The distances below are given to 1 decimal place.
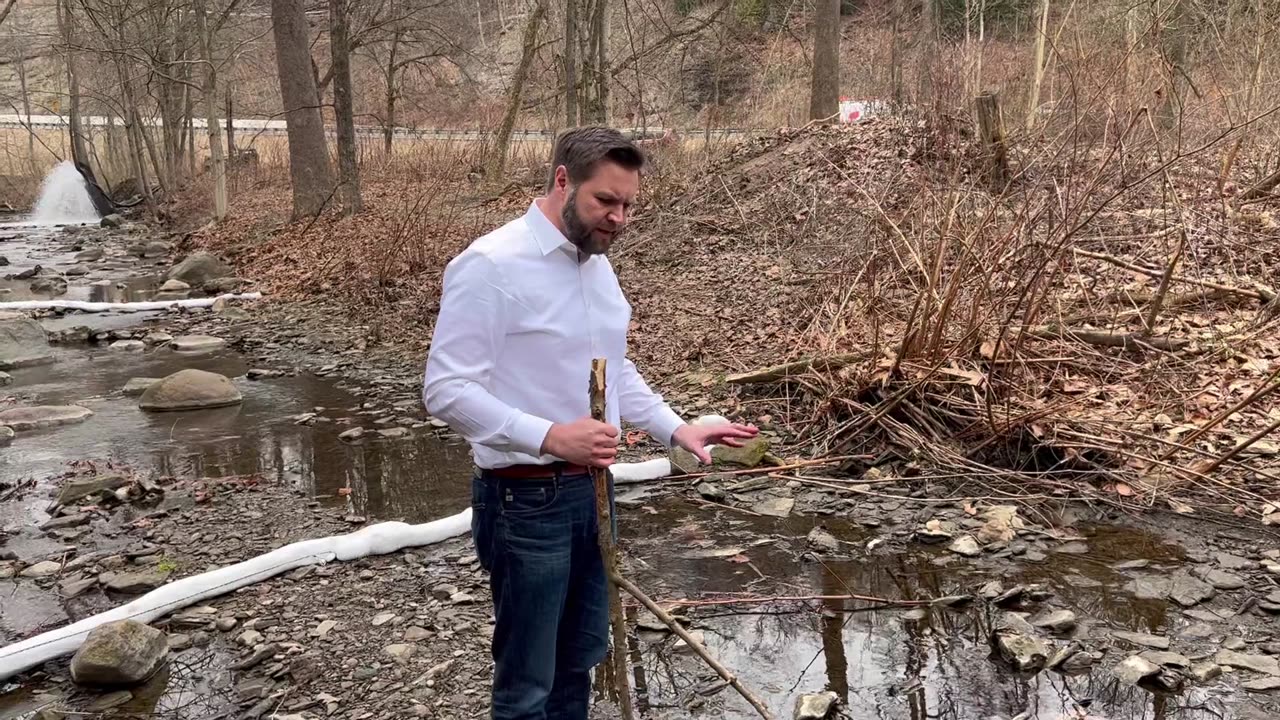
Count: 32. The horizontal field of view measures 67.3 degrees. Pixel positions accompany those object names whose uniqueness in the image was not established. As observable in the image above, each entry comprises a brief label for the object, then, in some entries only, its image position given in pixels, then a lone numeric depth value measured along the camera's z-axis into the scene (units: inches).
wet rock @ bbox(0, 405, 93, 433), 306.0
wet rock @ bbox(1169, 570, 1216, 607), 172.7
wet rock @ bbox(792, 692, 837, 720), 139.3
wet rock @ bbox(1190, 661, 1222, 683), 147.2
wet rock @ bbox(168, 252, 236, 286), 579.8
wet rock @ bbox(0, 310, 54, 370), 396.5
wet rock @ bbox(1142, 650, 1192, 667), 150.6
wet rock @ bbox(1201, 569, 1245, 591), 176.6
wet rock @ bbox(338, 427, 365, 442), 285.6
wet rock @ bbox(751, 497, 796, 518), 220.5
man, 86.5
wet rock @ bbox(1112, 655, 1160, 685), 146.6
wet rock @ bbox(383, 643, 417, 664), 158.1
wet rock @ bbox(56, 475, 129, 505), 235.9
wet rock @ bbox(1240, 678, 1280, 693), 143.5
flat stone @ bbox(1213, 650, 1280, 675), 148.6
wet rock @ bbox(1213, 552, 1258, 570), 183.0
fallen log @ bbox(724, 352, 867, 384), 273.6
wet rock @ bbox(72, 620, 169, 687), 151.9
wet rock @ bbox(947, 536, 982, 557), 195.3
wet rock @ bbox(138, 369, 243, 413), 323.3
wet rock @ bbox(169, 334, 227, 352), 416.8
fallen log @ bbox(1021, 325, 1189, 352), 263.7
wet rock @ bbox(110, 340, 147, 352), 420.5
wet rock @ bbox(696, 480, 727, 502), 231.5
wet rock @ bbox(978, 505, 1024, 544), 200.8
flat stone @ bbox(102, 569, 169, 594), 187.8
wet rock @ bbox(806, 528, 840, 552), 200.8
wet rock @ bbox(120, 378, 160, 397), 342.0
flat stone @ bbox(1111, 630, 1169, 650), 157.3
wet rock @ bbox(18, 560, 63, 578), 196.1
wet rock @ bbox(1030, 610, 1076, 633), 162.9
